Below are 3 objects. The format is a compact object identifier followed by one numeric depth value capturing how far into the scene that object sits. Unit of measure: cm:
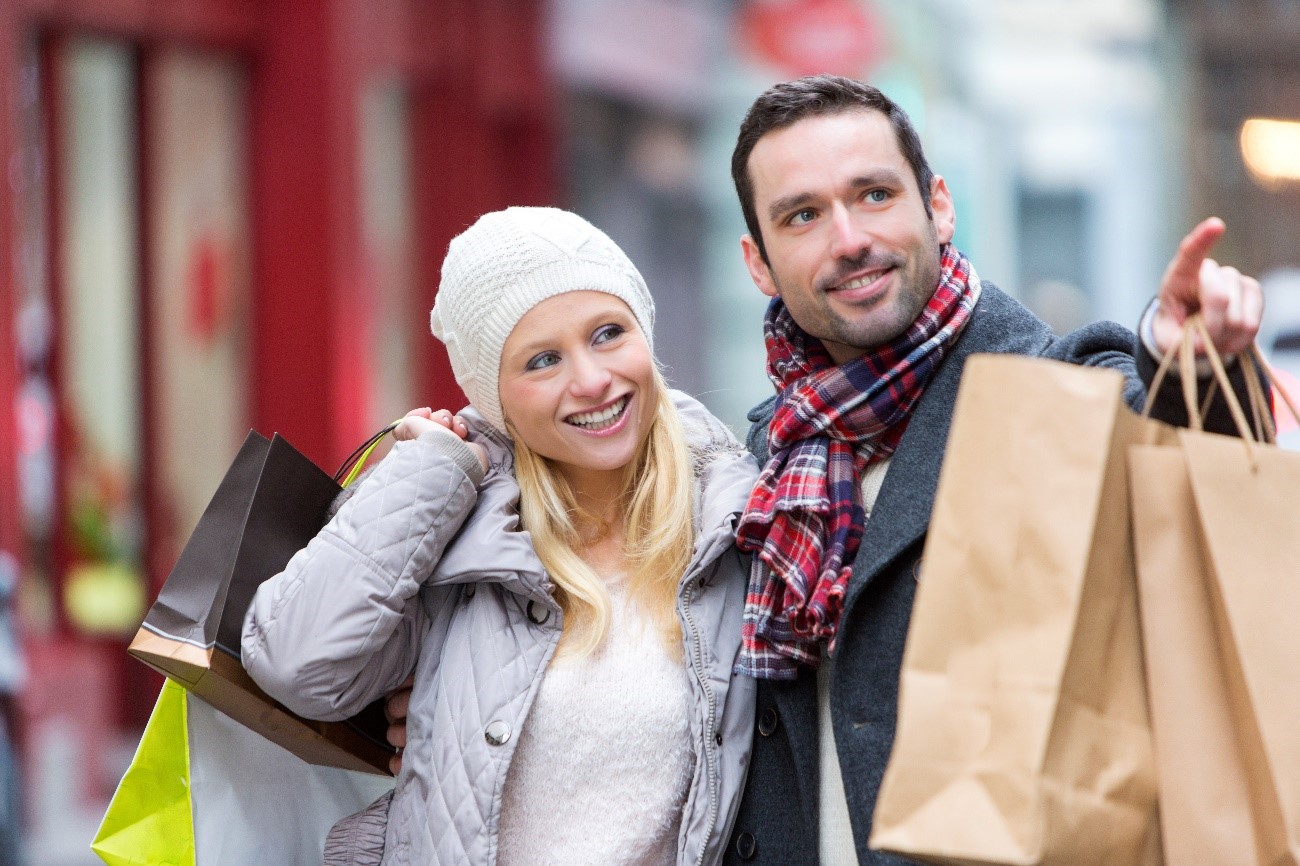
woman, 468
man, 443
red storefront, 1231
